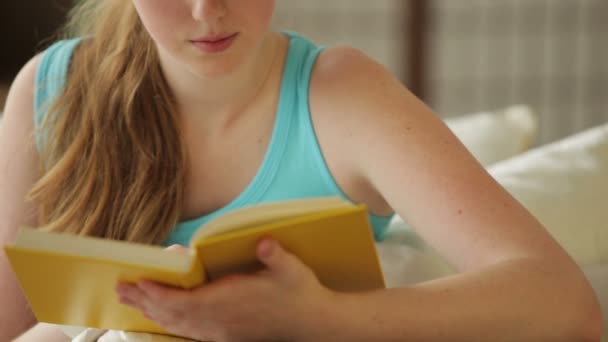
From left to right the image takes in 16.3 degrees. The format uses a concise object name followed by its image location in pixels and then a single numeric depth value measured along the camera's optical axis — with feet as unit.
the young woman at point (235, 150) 5.80
